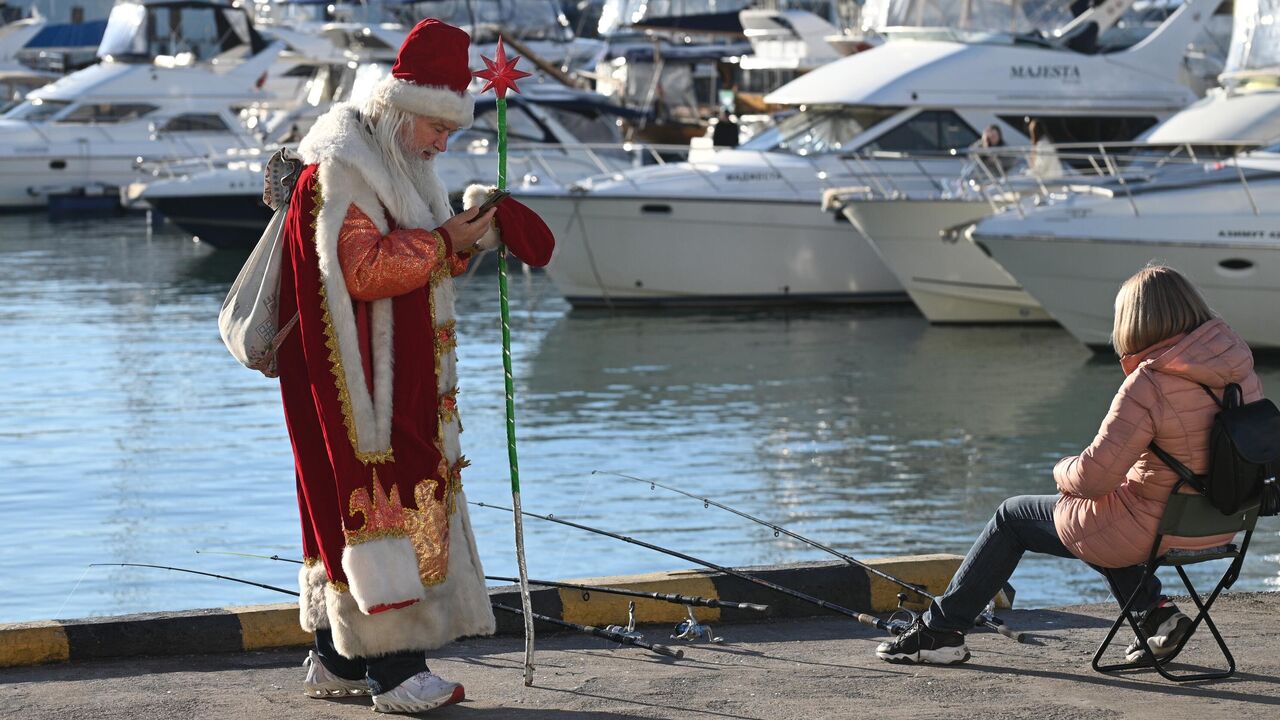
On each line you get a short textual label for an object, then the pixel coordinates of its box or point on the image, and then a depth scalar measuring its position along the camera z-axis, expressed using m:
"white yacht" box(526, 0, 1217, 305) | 20.59
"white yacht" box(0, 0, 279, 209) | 35.56
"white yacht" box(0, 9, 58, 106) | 52.75
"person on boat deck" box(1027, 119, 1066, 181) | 18.31
